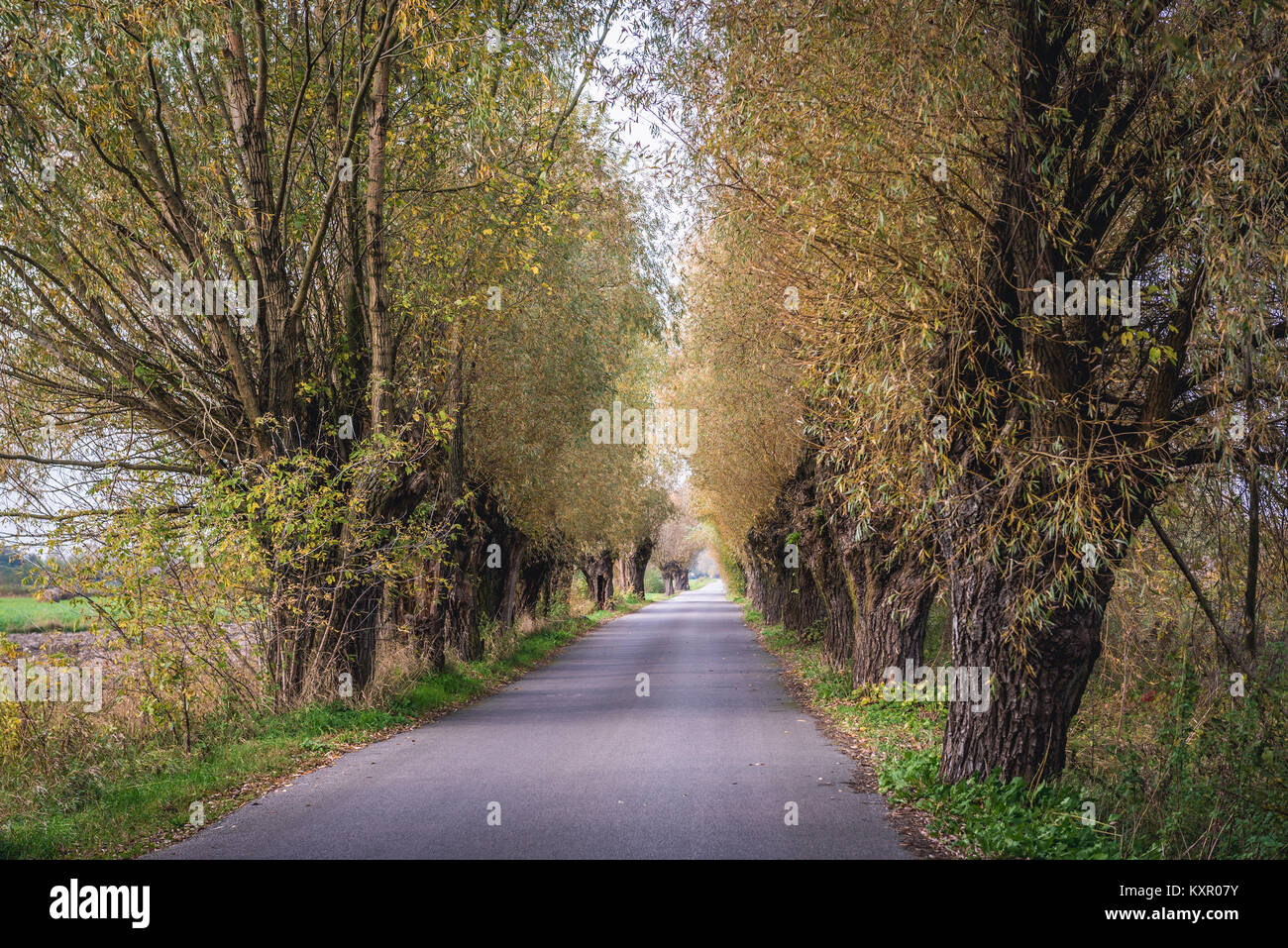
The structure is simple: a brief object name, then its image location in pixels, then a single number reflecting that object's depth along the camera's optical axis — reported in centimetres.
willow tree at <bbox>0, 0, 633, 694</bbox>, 1042
